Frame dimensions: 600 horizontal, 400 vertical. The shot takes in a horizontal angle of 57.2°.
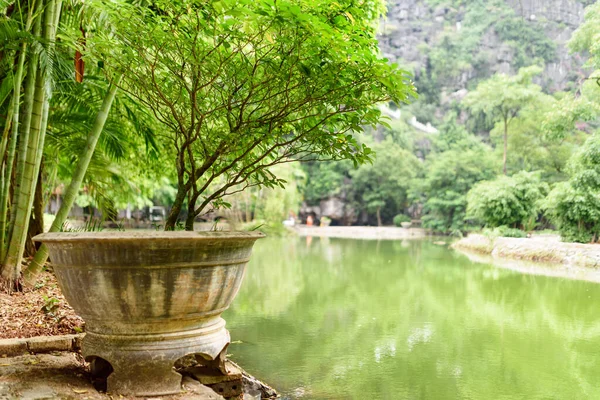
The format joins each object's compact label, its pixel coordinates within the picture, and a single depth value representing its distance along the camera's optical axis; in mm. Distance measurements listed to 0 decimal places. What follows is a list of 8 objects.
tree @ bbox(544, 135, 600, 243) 13688
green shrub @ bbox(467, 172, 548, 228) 17797
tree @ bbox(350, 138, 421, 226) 29828
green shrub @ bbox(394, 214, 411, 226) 30484
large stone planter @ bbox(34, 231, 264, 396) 2135
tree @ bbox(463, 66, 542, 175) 23391
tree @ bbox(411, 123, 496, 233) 25031
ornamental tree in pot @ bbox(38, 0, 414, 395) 2150
